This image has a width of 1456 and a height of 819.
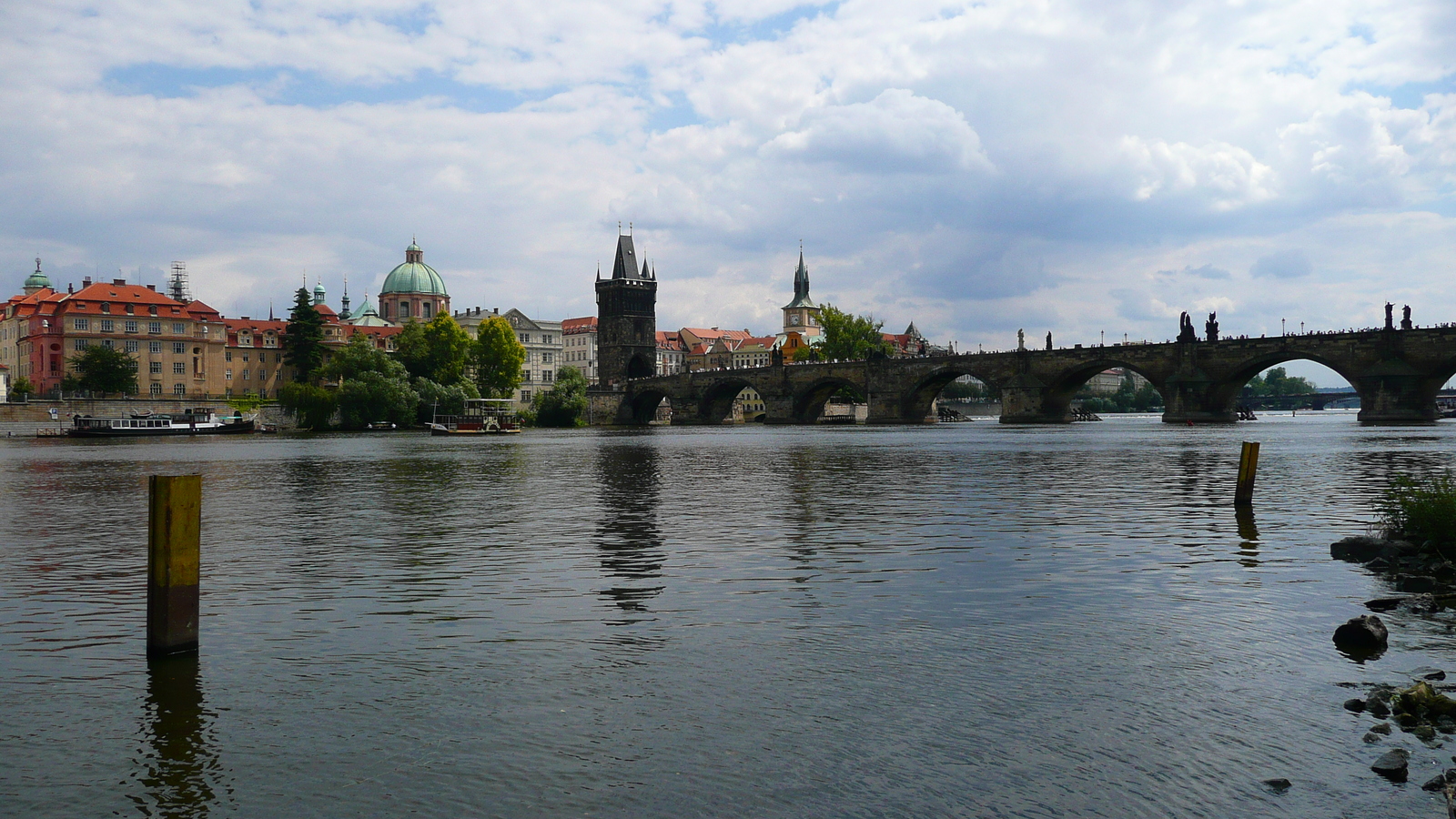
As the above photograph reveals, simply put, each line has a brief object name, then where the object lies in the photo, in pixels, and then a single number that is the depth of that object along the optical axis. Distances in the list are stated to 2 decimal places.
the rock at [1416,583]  13.10
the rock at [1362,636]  10.12
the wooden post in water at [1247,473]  22.47
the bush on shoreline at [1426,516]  14.54
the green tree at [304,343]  113.75
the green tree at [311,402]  98.06
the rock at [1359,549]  15.12
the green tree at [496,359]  125.12
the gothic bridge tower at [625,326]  180.12
